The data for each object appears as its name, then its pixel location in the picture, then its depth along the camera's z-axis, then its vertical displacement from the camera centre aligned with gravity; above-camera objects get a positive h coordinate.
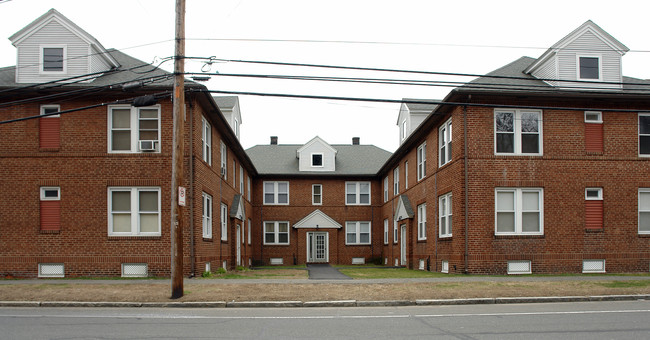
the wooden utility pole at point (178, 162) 13.45 +0.82
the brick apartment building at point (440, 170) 19.48 +0.95
